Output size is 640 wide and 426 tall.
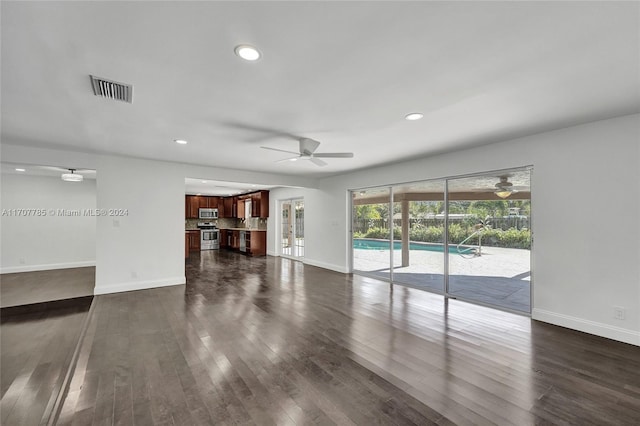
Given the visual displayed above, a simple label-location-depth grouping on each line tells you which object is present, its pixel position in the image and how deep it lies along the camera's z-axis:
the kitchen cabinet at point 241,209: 11.27
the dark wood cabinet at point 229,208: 11.96
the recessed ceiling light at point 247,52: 1.82
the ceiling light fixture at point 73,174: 5.98
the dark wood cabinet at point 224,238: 11.72
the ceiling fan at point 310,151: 3.71
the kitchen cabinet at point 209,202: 11.35
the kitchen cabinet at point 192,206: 10.96
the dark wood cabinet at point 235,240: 10.96
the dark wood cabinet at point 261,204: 9.95
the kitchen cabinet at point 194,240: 10.68
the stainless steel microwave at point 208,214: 11.20
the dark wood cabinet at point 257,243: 9.80
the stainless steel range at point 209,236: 11.16
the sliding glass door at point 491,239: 4.00
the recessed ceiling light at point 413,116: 2.95
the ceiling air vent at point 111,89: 2.25
